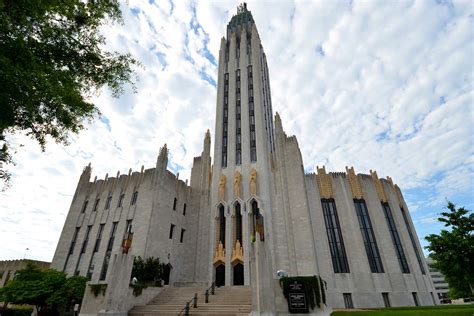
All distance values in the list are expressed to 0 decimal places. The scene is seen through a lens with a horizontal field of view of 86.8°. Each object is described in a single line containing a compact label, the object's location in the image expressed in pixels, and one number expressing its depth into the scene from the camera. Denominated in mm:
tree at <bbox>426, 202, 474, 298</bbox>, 17766
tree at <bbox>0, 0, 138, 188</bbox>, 8234
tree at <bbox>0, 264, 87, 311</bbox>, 18406
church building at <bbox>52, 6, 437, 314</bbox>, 25688
